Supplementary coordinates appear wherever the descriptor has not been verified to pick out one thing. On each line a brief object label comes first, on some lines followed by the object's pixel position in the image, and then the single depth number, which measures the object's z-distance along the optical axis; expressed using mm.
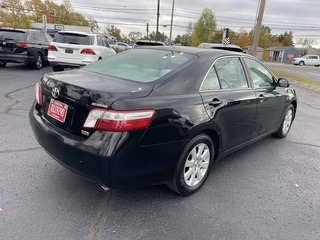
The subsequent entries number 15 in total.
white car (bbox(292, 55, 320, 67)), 41688
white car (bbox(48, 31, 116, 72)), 9281
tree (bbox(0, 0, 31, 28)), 55281
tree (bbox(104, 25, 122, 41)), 86688
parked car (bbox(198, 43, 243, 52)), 9508
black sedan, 2107
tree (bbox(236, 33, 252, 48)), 73875
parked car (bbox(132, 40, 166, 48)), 10570
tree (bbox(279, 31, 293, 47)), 91938
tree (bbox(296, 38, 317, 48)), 96925
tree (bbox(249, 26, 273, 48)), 73312
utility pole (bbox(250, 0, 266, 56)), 14648
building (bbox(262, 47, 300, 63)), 59438
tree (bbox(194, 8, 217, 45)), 58844
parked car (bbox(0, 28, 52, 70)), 9992
